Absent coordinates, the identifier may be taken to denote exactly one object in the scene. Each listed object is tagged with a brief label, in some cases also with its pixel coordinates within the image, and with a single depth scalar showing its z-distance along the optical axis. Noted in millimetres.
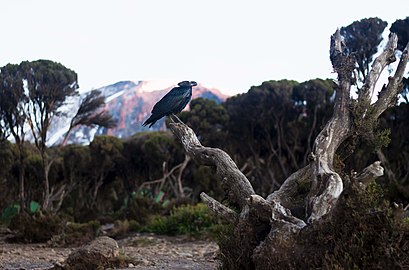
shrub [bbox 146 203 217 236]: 14485
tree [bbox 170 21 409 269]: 5062
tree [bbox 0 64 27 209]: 17422
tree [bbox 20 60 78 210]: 17609
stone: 7497
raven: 7906
